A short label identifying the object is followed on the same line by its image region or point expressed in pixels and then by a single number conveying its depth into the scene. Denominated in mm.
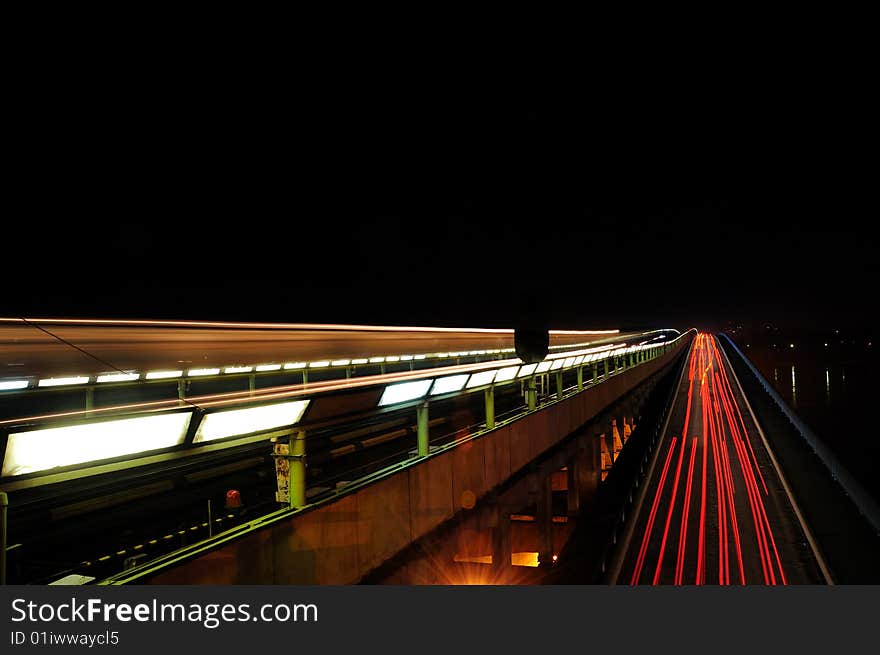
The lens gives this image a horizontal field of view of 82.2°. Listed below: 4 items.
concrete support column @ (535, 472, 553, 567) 11367
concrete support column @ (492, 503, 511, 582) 8000
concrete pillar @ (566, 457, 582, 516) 14992
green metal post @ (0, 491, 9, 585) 2666
